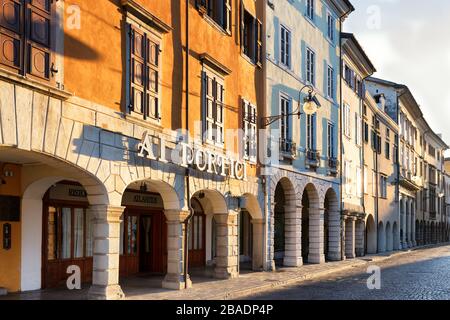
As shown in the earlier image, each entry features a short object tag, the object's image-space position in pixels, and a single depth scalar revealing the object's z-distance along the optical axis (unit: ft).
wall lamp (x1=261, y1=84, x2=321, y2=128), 62.13
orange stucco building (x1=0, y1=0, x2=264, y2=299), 35.81
